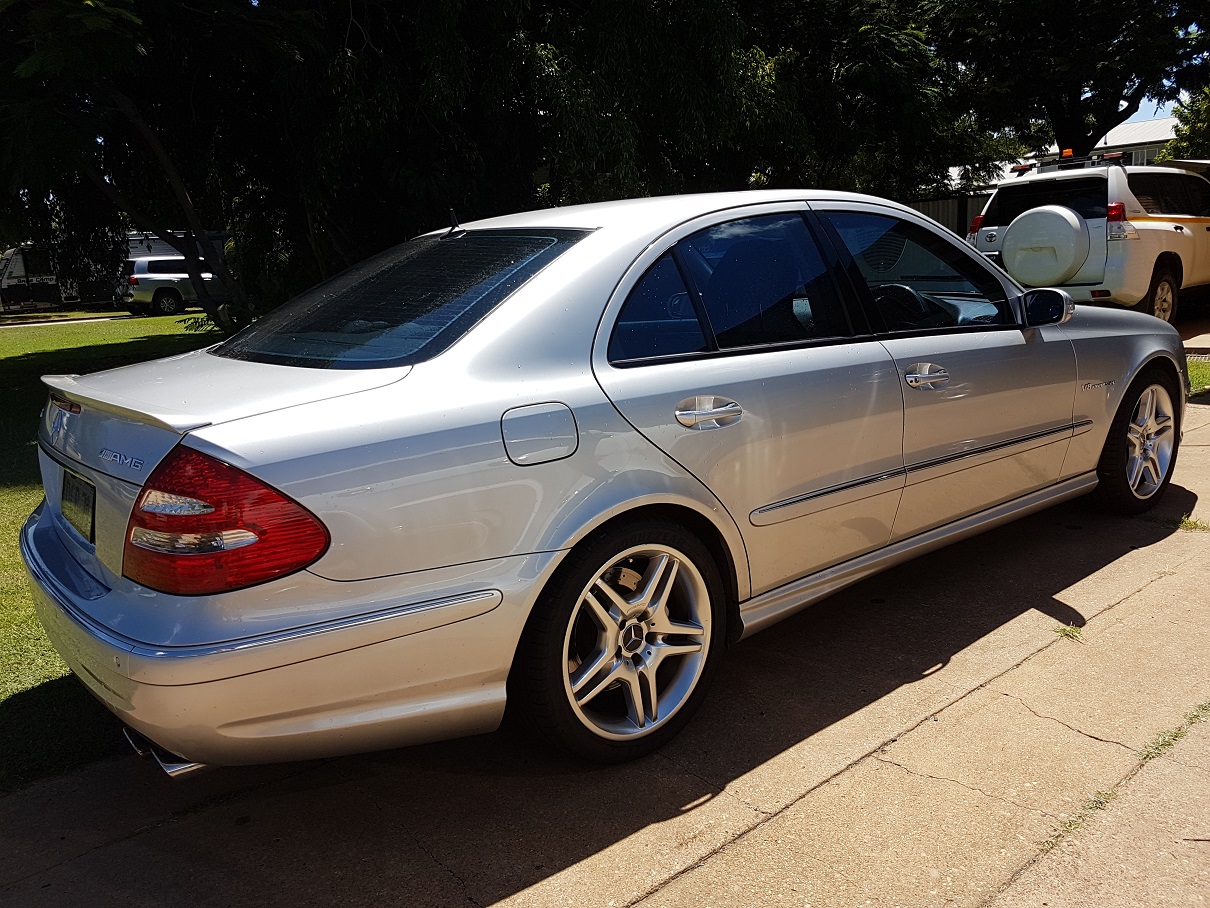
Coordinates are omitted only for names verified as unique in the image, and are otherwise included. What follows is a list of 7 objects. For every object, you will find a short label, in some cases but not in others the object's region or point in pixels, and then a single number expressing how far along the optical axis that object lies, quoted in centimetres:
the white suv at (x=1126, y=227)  998
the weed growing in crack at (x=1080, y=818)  258
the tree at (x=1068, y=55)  2036
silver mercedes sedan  239
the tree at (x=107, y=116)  766
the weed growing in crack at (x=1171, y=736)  296
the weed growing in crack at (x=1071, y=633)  377
